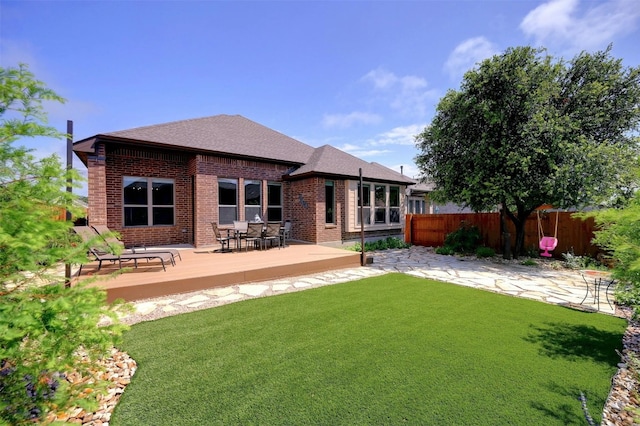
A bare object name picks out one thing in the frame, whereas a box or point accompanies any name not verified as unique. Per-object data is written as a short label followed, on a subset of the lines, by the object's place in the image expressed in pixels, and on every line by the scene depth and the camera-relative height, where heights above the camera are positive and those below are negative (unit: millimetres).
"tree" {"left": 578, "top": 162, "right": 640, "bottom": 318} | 2727 -341
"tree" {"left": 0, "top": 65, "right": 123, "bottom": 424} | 1325 -378
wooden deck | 5242 -1350
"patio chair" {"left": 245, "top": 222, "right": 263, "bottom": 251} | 9562 -600
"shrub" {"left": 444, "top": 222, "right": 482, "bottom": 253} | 11820 -1240
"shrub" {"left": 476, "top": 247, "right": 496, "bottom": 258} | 10820 -1678
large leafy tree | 8320 +2932
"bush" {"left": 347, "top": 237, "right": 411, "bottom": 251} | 12395 -1561
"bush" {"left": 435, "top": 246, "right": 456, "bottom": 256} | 11805 -1748
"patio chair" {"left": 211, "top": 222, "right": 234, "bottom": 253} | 9387 -784
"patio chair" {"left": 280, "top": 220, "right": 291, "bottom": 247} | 10736 -737
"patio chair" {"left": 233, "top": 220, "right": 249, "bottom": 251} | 9703 -547
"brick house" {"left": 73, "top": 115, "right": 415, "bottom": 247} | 9641 +1321
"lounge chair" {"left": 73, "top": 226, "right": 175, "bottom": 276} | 6127 -965
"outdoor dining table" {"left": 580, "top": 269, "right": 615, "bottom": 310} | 5423 -1852
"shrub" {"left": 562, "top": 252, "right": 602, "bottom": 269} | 8766 -1762
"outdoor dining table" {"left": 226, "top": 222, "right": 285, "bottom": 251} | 9539 -712
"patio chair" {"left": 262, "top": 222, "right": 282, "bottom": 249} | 9898 -623
